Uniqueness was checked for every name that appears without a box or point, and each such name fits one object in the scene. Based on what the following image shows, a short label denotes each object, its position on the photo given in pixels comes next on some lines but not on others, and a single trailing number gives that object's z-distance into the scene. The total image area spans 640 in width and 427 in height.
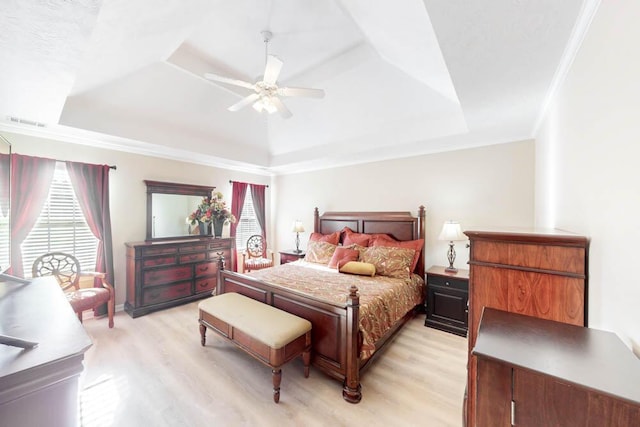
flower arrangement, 4.43
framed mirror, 4.07
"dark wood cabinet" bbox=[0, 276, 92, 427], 0.72
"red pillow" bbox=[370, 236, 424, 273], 3.62
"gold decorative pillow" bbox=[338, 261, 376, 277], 3.32
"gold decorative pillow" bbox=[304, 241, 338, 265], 4.09
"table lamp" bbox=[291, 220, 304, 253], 4.99
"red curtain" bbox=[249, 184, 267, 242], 5.65
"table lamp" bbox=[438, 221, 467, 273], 3.23
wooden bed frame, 2.05
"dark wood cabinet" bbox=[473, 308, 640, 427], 0.60
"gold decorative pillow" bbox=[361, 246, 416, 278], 3.35
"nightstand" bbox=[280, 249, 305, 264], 4.84
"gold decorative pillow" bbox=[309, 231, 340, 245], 4.47
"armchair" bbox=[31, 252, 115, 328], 2.96
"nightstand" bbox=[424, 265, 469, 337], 3.08
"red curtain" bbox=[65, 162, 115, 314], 3.37
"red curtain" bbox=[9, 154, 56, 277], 2.94
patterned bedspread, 2.32
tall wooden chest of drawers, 1.24
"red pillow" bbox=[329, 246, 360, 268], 3.68
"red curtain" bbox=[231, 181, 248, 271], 5.20
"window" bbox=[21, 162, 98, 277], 3.13
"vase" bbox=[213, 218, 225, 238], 4.54
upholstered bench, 2.00
